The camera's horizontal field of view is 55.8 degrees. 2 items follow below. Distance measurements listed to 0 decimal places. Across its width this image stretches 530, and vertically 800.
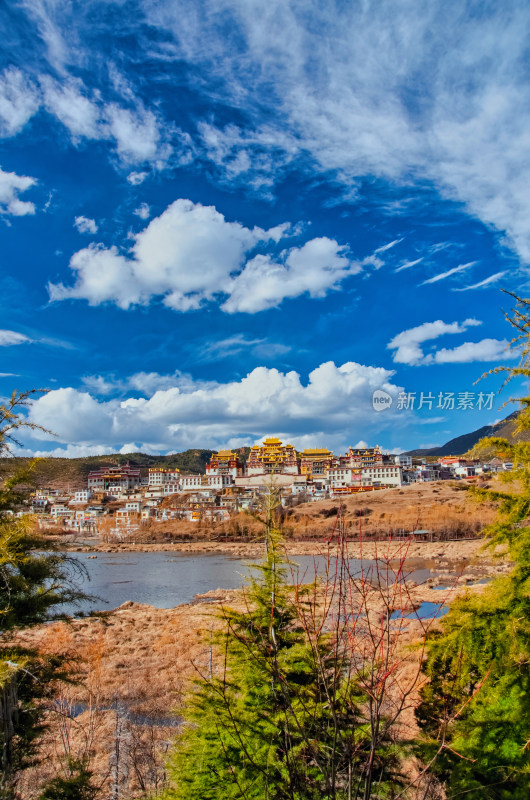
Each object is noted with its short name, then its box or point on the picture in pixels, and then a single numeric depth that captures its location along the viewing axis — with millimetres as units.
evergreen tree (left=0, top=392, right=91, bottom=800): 6730
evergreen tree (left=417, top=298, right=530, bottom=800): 5852
